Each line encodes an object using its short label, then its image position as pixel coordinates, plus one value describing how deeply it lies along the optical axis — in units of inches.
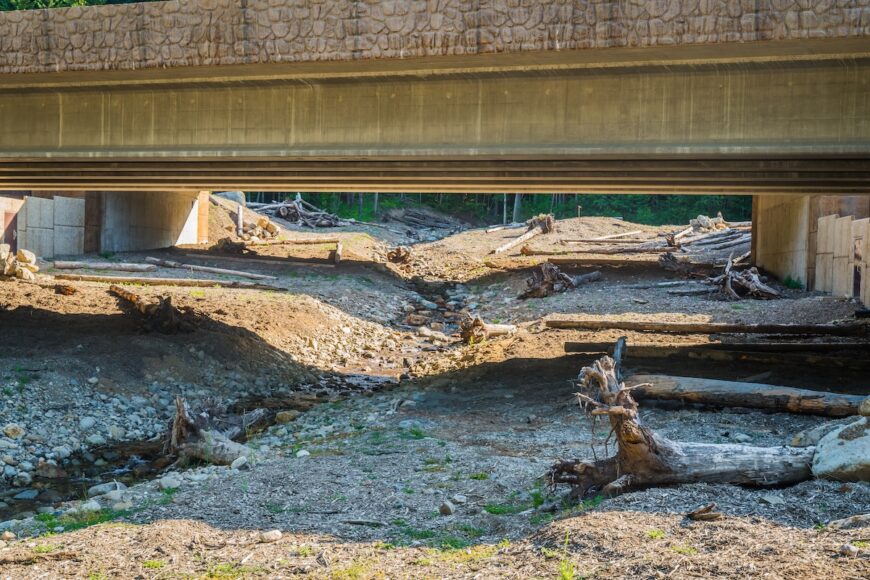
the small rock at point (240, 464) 351.6
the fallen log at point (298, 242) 1160.8
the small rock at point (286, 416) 477.7
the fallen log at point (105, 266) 827.4
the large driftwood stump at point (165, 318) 621.3
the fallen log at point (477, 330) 694.5
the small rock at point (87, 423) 452.9
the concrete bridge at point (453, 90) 401.7
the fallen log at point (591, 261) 1020.4
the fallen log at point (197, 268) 895.1
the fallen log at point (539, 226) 1325.9
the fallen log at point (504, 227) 1487.2
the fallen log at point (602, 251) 1146.7
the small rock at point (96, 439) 438.5
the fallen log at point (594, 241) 1250.0
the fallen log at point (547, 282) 872.9
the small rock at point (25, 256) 752.3
